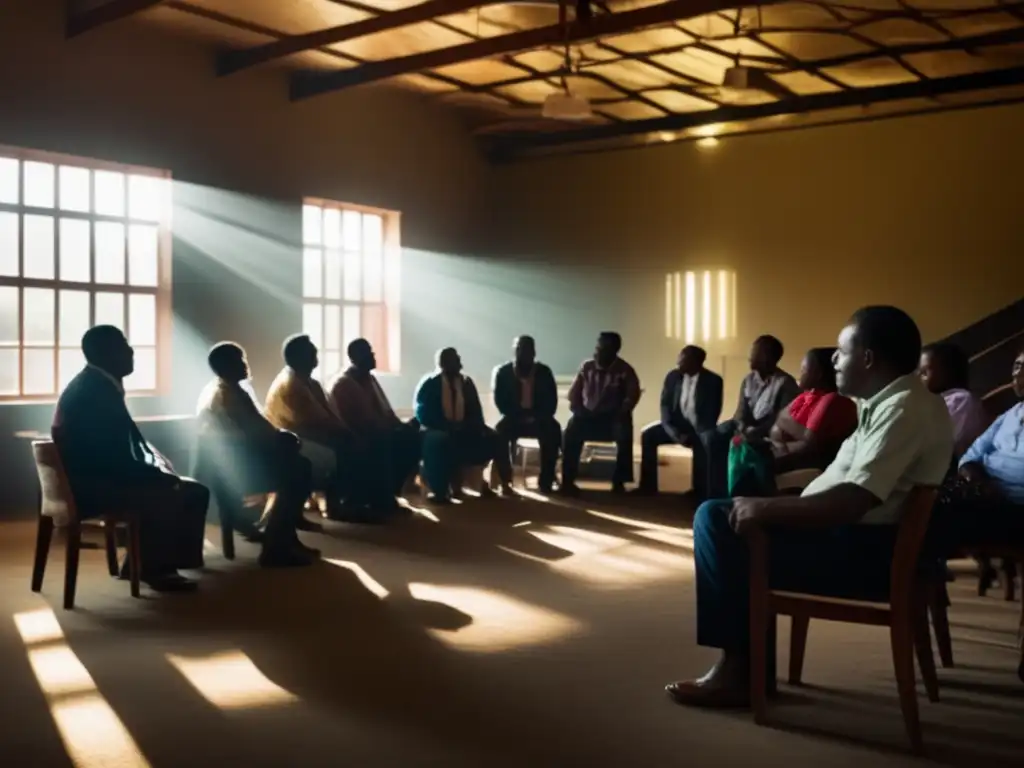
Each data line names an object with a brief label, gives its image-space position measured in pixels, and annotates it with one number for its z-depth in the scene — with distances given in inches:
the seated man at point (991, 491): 138.3
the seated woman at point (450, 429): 290.7
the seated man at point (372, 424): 264.1
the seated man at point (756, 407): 274.7
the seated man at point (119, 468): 170.9
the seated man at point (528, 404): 319.0
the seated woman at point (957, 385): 178.1
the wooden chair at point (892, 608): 108.6
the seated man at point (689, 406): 300.7
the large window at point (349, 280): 372.5
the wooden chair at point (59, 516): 169.0
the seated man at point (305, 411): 241.6
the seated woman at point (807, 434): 179.6
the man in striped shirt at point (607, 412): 317.7
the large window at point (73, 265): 281.6
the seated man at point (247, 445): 207.5
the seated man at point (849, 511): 109.3
